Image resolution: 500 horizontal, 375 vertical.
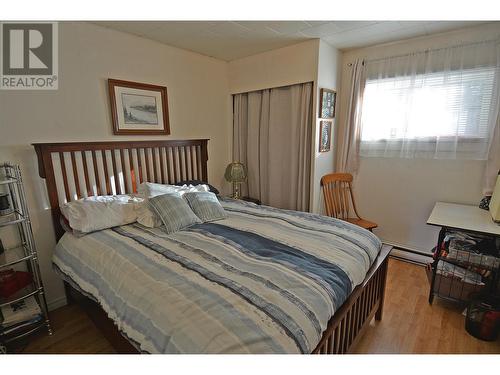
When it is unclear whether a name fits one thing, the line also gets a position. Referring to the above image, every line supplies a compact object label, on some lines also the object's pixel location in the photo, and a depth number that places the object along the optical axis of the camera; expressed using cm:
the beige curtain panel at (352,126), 285
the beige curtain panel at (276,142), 283
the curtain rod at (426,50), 221
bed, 100
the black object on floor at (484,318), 171
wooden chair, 287
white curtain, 226
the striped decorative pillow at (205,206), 216
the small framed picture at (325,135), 279
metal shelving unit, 170
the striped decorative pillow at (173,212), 193
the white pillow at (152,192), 200
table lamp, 317
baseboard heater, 275
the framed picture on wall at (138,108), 232
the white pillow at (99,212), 184
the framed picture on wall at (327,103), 267
